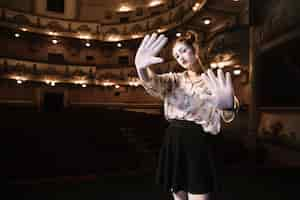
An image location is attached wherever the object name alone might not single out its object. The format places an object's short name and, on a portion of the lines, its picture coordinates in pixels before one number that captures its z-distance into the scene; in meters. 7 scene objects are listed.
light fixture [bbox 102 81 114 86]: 18.22
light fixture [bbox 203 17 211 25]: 13.06
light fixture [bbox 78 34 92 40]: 18.38
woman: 1.39
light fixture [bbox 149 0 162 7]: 19.25
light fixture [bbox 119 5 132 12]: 20.23
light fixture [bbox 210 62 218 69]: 9.55
